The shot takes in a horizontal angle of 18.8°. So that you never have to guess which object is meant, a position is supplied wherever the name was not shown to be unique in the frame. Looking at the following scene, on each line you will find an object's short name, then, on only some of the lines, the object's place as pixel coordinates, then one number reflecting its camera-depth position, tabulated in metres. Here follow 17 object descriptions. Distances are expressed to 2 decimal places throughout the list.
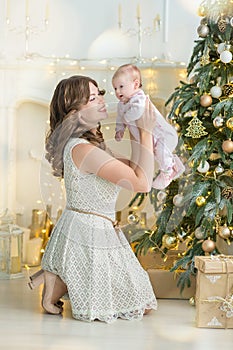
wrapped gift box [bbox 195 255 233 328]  2.89
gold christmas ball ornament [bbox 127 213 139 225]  3.19
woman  2.89
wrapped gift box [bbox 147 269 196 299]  3.41
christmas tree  3.21
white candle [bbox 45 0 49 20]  4.35
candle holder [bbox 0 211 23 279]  3.99
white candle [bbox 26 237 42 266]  4.36
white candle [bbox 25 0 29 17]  4.36
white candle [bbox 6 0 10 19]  4.37
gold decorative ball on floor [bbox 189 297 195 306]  3.31
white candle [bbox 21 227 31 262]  4.36
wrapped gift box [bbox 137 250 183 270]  3.53
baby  2.82
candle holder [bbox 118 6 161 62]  4.35
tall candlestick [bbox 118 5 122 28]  4.35
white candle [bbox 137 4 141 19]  4.32
